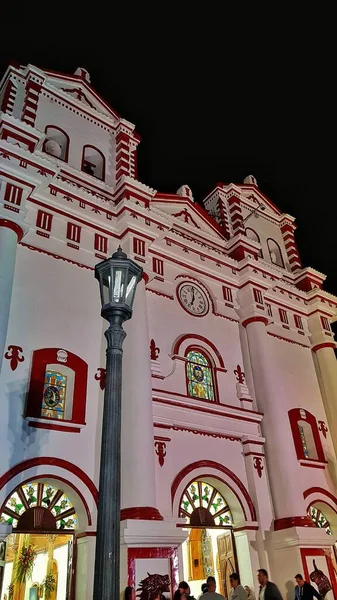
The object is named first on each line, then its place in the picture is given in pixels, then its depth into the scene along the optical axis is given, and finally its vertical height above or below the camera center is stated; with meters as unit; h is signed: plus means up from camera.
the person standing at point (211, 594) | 6.14 +0.25
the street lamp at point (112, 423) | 4.17 +1.74
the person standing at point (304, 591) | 8.90 +0.33
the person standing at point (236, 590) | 8.61 +0.39
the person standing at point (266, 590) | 7.96 +0.35
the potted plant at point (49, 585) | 11.56 +0.86
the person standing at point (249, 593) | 10.18 +0.39
